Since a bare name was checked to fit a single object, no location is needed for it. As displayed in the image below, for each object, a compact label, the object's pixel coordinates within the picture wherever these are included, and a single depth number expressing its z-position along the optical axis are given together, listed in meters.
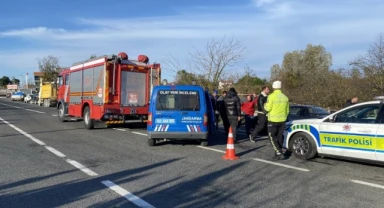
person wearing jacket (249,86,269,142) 12.54
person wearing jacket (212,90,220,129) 13.87
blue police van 10.88
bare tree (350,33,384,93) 20.41
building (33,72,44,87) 121.06
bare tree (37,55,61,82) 72.19
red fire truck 15.30
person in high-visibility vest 9.25
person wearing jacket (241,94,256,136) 14.31
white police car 7.98
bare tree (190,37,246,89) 25.44
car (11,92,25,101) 66.75
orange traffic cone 9.38
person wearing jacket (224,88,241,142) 12.07
